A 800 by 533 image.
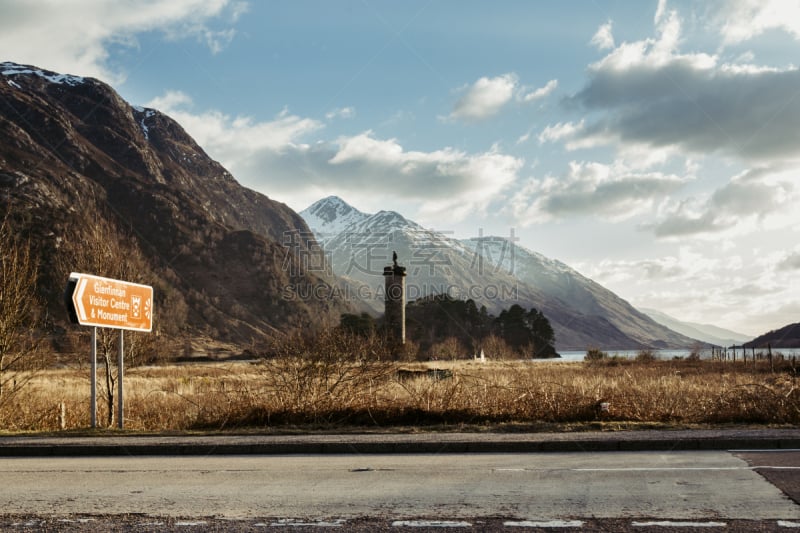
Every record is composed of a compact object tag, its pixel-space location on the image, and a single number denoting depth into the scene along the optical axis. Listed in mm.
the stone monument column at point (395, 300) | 69500
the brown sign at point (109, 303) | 16062
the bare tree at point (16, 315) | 19328
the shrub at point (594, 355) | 73750
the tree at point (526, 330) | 132750
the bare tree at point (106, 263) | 21872
